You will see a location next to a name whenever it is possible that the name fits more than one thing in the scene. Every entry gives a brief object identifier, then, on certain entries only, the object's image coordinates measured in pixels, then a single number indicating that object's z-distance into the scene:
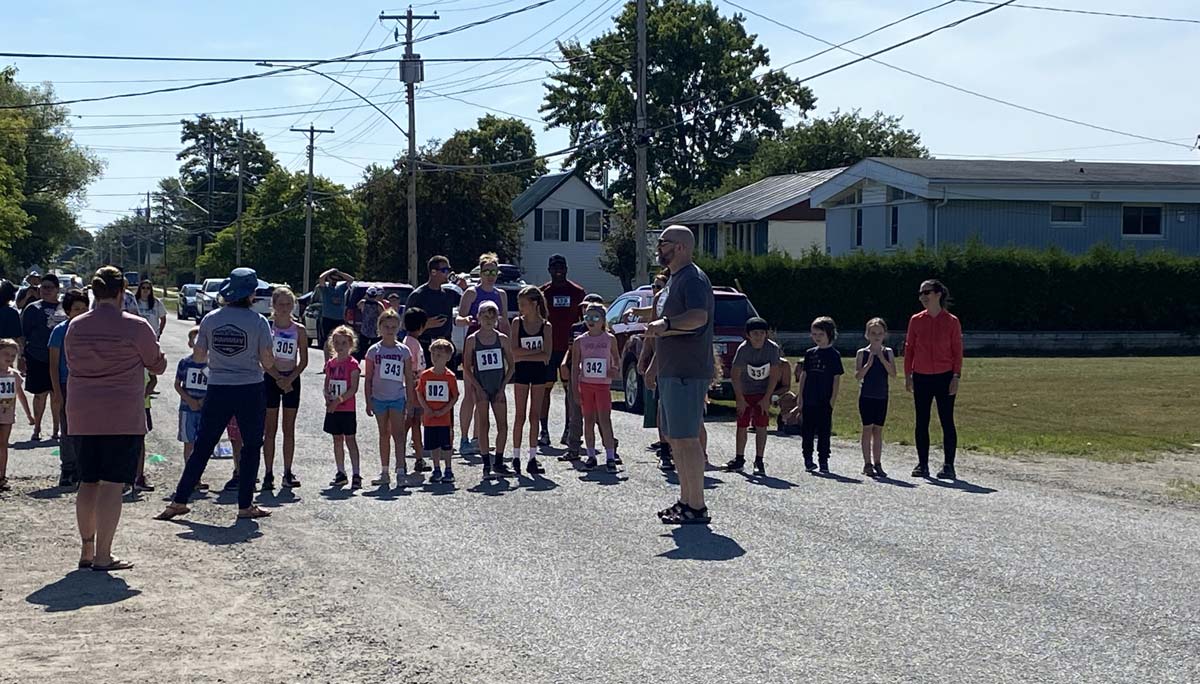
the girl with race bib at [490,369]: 13.25
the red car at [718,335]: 20.08
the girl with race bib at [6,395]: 12.51
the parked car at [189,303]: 63.19
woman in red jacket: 13.87
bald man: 10.31
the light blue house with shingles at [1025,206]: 44.47
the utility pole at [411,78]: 45.75
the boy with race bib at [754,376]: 14.27
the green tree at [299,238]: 80.88
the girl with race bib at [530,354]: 13.51
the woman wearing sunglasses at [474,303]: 14.35
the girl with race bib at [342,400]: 12.61
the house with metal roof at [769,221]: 54.66
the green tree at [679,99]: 78.12
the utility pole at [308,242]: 64.44
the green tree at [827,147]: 77.62
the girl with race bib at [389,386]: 12.74
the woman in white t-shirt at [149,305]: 20.65
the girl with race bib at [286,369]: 12.22
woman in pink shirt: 8.84
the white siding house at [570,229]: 75.81
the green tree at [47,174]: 87.81
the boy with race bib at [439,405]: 12.94
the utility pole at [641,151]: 35.31
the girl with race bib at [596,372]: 13.97
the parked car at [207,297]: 56.81
